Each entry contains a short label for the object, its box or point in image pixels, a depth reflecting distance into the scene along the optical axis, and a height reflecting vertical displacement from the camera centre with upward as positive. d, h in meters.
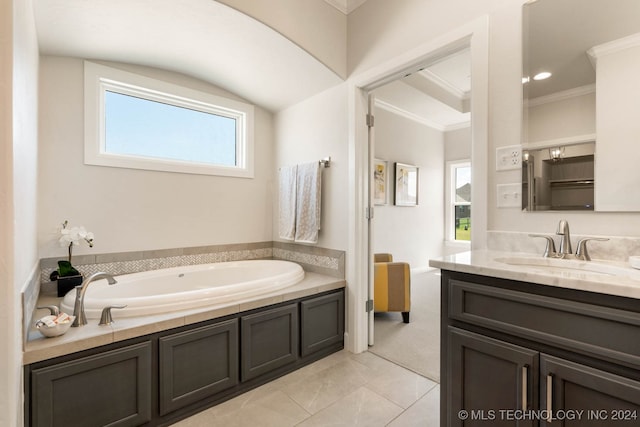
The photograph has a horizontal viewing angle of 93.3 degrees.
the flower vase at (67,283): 2.07 -0.49
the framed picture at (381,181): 4.41 +0.46
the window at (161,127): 2.40 +0.79
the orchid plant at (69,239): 2.12 -0.19
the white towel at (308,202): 2.73 +0.10
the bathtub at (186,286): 1.68 -0.53
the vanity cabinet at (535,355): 0.89 -0.49
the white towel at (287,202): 2.97 +0.11
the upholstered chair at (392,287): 3.06 -0.76
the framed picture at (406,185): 4.73 +0.45
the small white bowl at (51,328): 1.38 -0.53
